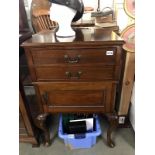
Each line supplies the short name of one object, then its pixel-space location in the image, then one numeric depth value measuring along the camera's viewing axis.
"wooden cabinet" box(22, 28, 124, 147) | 0.84
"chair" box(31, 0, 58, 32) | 1.30
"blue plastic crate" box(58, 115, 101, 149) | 1.14
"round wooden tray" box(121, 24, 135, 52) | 1.10
